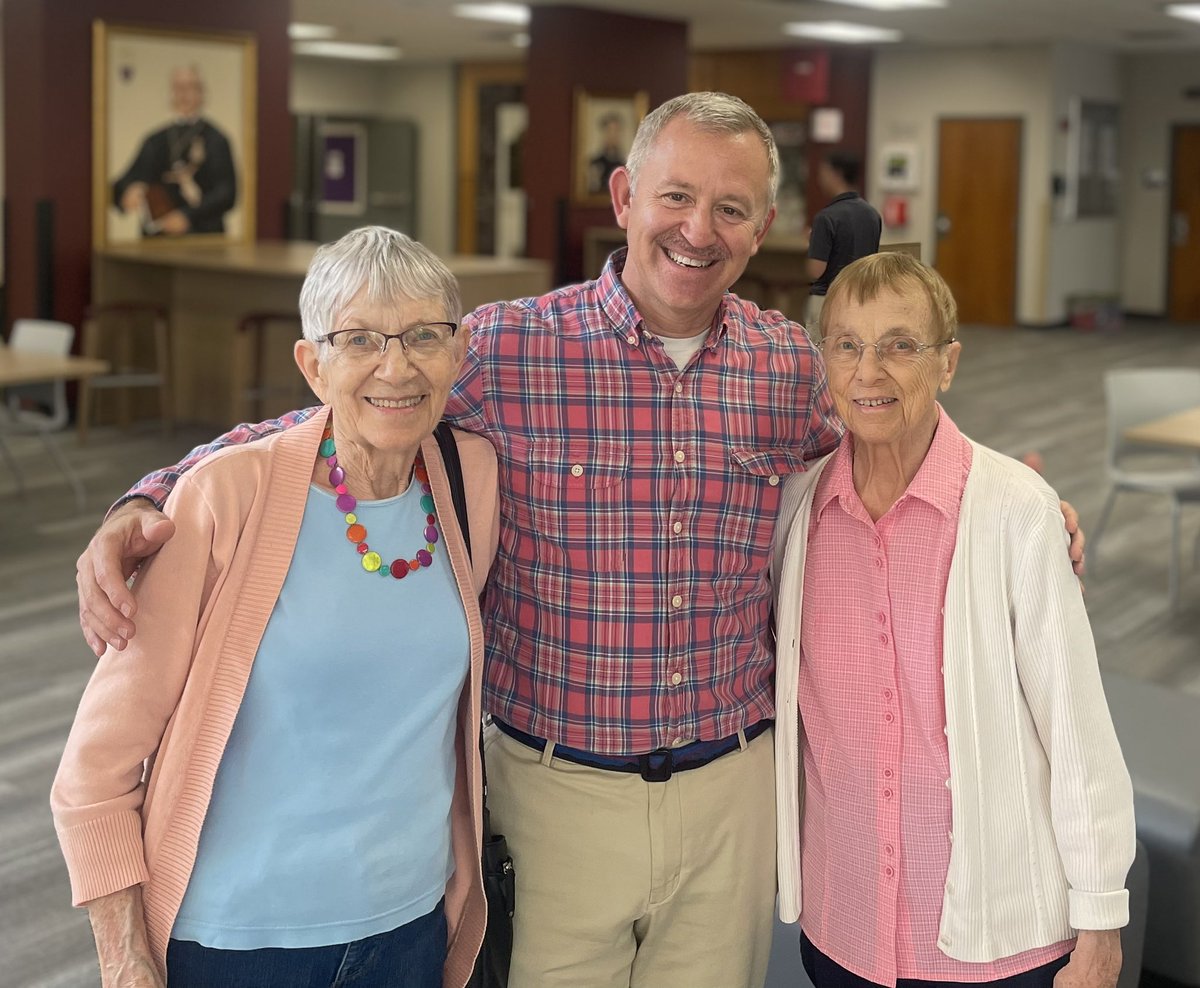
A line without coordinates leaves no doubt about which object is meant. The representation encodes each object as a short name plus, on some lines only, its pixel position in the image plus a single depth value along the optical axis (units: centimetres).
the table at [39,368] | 691
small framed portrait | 1344
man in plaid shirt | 197
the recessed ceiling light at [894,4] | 1267
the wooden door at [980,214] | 1678
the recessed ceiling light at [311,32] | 1553
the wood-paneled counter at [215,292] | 916
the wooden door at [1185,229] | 1788
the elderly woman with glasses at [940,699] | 178
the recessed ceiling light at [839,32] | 1465
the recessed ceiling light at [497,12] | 1330
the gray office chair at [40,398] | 735
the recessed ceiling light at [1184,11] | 1275
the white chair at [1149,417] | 638
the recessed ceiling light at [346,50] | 1743
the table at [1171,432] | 572
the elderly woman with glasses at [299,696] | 161
